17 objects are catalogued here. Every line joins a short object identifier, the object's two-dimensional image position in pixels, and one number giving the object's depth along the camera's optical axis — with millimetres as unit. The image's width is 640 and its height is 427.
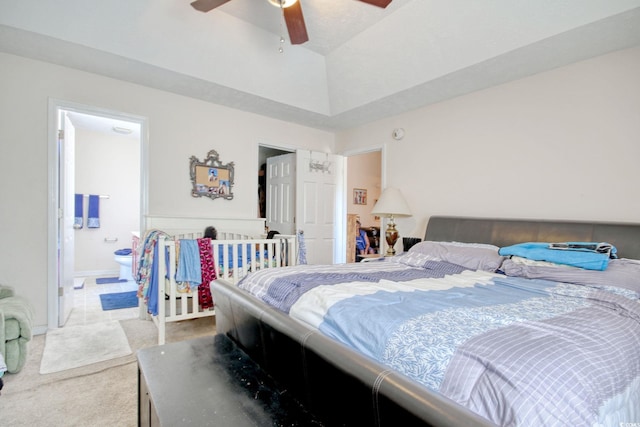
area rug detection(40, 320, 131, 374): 2289
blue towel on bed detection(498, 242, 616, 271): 1848
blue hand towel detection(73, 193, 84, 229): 5242
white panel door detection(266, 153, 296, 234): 4566
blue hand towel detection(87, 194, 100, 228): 5332
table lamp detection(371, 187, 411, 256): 3555
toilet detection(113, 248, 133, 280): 4945
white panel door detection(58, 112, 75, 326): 3000
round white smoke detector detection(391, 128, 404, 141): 3893
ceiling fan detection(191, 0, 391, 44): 2166
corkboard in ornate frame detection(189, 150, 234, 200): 3658
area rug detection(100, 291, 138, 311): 3728
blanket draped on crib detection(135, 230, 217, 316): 2611
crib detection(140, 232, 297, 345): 2594
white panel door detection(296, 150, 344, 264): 4449
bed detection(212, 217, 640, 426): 796
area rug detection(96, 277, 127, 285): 5004
